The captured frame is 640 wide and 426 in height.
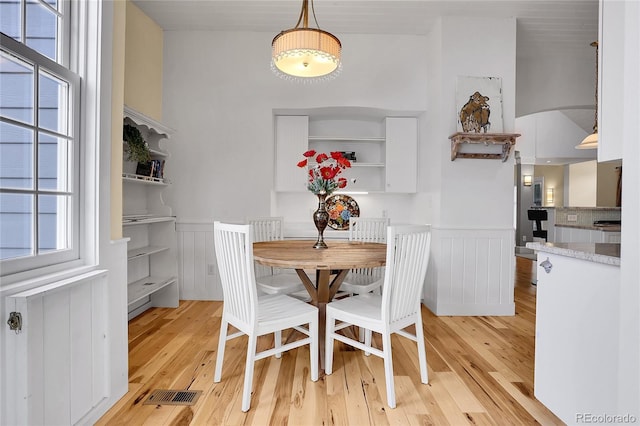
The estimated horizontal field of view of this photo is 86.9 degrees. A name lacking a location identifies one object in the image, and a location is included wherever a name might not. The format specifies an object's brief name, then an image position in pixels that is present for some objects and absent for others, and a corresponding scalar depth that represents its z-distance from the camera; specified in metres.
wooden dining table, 1.95
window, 1.28
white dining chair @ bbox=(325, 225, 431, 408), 1.76
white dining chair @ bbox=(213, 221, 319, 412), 1.73
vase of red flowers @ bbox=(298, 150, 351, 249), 2.36
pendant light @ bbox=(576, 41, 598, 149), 3.91
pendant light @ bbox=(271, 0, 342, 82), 2.05
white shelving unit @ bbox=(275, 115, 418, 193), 3.86
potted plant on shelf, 2.72
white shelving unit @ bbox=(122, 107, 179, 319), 3.06
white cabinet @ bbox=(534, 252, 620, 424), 1.27
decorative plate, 4.22
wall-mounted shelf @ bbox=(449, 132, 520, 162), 3.12
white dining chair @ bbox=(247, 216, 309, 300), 2.48
